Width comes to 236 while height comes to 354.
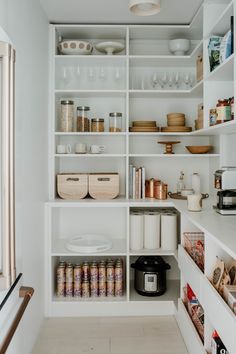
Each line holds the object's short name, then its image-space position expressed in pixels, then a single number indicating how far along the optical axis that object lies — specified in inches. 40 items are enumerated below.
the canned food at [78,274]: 118.9
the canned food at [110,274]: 119.1
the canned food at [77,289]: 118.9
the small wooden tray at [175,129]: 122.2
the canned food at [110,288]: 119.2
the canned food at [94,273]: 118.7
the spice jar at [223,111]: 91.0
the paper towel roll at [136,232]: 118.8
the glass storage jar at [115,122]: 123.6
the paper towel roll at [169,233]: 119.1
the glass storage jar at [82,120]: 123.9
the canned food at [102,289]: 119.2
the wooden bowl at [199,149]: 122.5
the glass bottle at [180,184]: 129.2
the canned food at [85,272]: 119.2
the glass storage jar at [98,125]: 122.9
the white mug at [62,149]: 122.6
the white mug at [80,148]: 123.3
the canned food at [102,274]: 119.1
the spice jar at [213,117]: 96.9
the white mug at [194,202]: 95.0
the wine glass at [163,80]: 123.0
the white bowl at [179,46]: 122.0
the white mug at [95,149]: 123.0
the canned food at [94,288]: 118.8
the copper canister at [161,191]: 121.3
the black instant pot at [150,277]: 119.0
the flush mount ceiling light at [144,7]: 93.7
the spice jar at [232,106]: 88.6
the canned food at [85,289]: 118.8
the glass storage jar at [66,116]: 122.8
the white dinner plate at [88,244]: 115.1
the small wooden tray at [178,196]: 121.2
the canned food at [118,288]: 118.9
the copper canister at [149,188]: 124.8
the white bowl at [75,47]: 120.4
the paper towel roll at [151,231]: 119.4
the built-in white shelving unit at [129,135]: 106.9
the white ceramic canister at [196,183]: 124.4
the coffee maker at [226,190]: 91.0
